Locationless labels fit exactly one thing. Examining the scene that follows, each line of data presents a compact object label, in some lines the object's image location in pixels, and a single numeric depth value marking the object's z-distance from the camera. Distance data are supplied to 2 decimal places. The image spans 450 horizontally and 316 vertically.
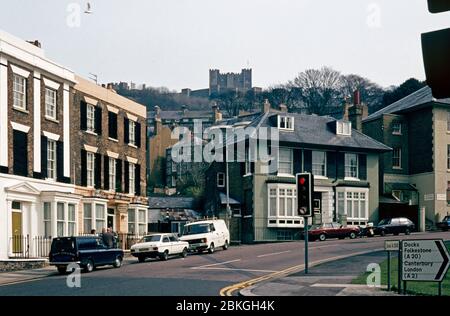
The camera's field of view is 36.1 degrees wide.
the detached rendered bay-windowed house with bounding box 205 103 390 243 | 58.62
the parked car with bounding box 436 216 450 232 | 57.59
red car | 52.38
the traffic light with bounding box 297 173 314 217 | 25.19
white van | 40.50
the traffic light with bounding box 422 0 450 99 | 5.09
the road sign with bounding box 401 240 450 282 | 16.62
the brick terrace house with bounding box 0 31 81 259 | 33.31
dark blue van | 28.80
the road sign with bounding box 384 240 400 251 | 19.33
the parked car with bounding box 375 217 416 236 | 55.22
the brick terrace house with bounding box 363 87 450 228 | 65.00
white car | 35.62
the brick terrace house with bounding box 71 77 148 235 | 41.41
